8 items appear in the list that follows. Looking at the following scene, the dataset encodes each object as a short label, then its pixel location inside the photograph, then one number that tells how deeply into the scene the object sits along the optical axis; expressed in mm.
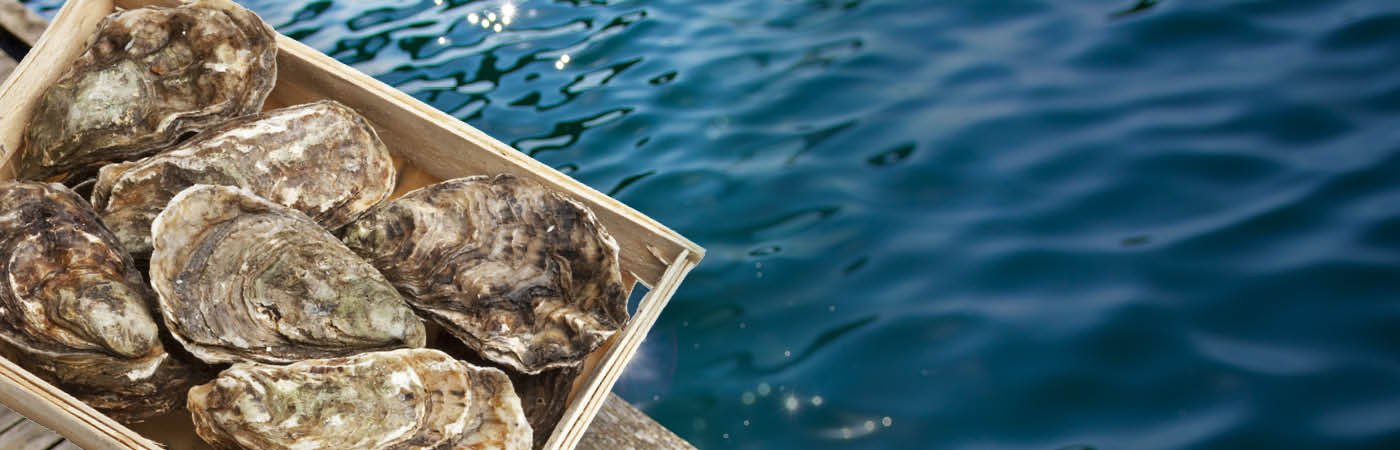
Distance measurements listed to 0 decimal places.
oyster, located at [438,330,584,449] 726
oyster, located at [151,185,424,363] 696
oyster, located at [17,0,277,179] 765
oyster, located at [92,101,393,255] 740
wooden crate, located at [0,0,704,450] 713
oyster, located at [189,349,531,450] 667
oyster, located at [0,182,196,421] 693
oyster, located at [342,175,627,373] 726
